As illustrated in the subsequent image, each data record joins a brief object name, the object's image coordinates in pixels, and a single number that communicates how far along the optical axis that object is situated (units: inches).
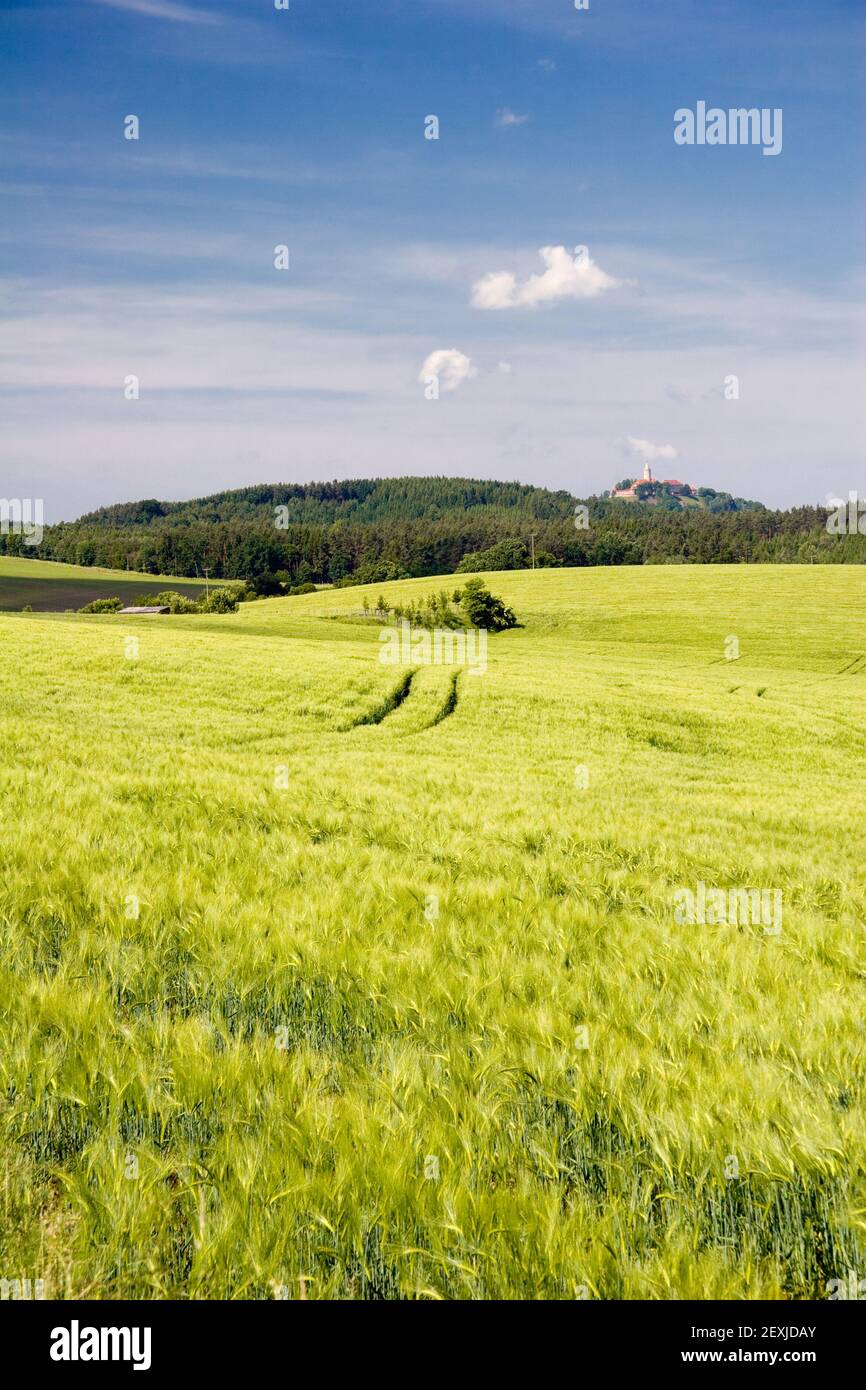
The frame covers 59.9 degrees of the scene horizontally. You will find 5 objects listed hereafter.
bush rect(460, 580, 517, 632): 3351.4
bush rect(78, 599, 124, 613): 4335.6
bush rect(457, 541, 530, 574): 6097.4
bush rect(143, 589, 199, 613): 4291.8
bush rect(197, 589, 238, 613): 4473.4
